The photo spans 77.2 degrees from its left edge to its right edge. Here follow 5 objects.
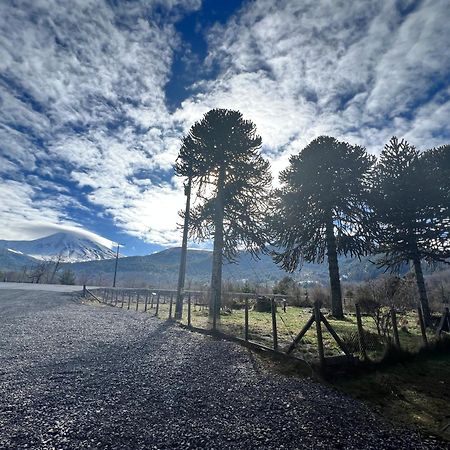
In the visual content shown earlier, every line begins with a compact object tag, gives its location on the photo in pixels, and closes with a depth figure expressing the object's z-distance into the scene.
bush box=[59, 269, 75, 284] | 59.03
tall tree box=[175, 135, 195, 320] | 16.36
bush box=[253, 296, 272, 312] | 21.25
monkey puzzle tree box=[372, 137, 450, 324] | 17.00
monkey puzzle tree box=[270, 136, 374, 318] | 19.05
